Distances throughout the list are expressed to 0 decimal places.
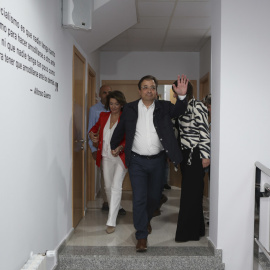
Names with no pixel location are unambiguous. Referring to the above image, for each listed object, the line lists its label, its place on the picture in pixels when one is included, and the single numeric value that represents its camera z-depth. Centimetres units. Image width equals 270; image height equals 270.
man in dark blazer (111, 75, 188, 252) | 343
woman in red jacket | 406
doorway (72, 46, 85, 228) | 413
